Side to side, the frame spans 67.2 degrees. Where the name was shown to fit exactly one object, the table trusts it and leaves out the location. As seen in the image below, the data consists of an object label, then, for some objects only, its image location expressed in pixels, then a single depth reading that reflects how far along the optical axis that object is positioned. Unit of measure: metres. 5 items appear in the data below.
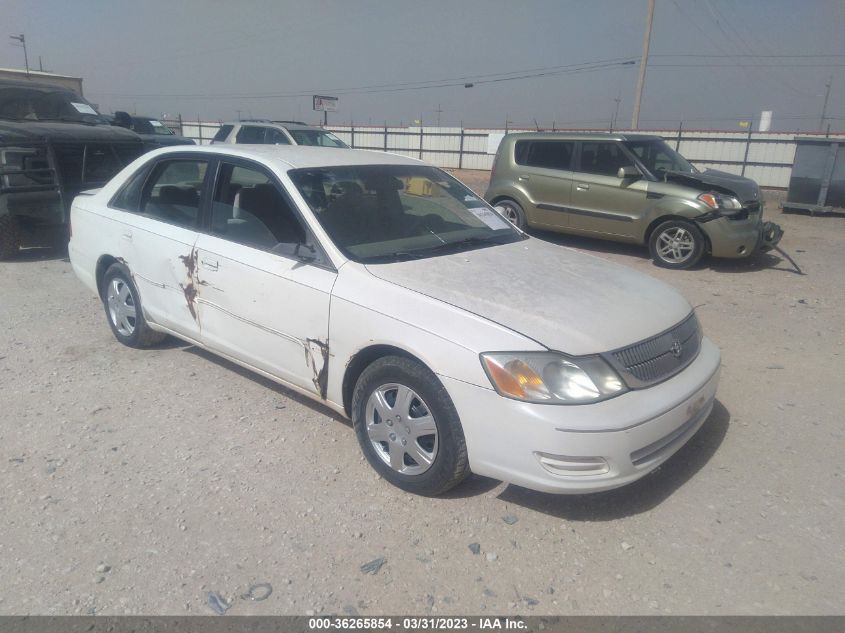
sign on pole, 28.16
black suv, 7.43
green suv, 8.08
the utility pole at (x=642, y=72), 22.70
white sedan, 2.72
